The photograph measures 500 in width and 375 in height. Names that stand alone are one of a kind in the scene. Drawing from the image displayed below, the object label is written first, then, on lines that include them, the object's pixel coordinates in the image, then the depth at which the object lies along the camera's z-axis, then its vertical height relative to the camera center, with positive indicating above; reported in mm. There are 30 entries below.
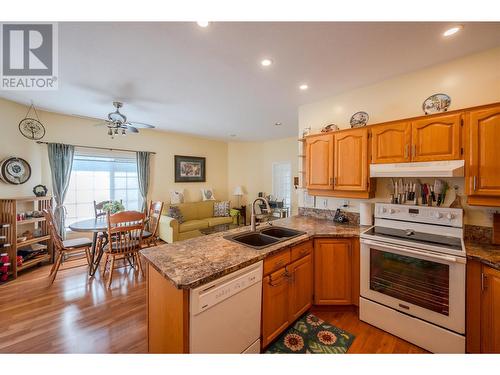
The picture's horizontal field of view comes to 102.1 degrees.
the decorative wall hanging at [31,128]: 2971 +895
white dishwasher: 1138 -801
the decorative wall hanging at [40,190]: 3227 -60
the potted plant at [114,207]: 3096 -323
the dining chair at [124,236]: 2633 -720
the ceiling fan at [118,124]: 2719 +893
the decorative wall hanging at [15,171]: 2885 +233
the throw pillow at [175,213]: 4462 -609
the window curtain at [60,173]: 3494 +239
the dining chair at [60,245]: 2682 -833
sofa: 4172 -812
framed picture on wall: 5184 +483
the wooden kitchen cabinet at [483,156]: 1585 +247
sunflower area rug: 1682 -1351
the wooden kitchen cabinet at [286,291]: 1587 -925
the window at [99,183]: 3859 +77
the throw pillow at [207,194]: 5566 -222
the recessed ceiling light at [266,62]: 1933 +1213
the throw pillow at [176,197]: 4984 -259
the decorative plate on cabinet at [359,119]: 2447 +830
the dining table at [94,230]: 2725 -580
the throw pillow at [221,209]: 5363 -598
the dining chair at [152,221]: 3164 -713
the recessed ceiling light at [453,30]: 1498 +1187
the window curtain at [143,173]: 4477 +300
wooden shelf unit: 2809 -558
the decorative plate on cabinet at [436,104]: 1960 +827
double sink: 1959 -504
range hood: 1688 +162
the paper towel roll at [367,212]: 2361 -298
